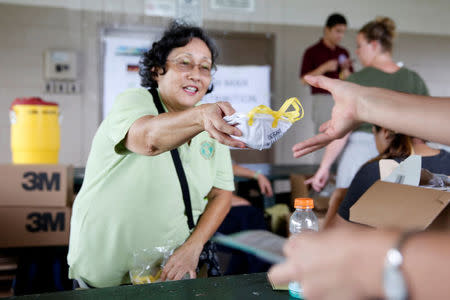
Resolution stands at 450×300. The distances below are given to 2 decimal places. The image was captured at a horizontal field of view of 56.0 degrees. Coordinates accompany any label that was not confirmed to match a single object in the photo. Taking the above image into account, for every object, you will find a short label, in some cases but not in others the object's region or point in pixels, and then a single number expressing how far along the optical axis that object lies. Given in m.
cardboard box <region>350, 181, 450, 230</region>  0.90
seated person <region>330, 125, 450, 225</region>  1.49
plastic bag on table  1.31
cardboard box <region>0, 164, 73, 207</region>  2.42
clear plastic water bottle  1.24
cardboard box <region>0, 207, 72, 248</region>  2.41
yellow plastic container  2.55
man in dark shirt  4.35
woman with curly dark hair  1.28
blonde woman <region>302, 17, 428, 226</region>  2.48
